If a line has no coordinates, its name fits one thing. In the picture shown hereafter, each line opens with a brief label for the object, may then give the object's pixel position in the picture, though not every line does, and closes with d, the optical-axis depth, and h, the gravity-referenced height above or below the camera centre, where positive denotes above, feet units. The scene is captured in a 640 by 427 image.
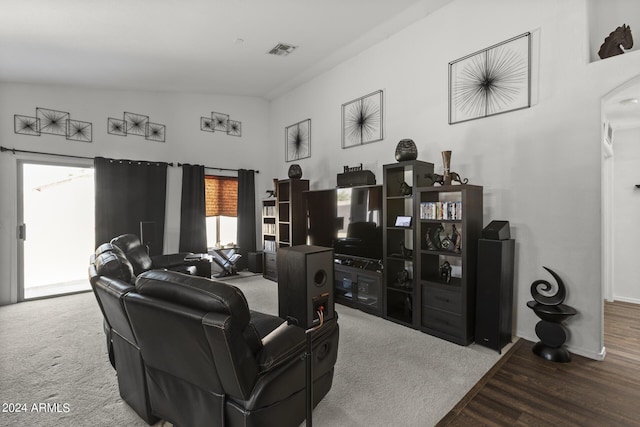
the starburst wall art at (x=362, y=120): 14.51 +4.53
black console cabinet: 12.39 -3.18
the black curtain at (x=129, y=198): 15.90 +0.68
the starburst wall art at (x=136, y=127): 16.69 +4.76
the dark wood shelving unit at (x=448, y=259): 9.60 -1.72
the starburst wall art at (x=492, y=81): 9.89 +4.56
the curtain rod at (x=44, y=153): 13.92 +2.79
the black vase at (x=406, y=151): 11.20 +2.22
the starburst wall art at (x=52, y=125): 14.35 +4.21
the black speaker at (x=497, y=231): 9.21 -0.63
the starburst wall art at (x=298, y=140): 18.75 +4.50
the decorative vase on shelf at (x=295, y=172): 17.47 +2.22
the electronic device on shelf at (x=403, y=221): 11.22 -0.41
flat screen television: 12.73 -0.49
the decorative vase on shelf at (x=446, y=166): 10.35 +1.53
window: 20.03 +0.08
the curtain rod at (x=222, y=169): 19.80 +2.77
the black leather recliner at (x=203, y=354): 4.42 -2.38
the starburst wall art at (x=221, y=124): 19.80 +5.78
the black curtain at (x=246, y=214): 20.62 -0.26
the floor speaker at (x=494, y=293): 9.07 -2.55
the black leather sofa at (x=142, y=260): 12.59 -2.21
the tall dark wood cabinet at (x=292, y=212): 17.16 -0.11
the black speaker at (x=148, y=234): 16.62 -1.35
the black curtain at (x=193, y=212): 18.44 -0.11
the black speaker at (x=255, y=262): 19.98 -3.41
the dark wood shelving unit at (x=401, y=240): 11.02 -1.21
